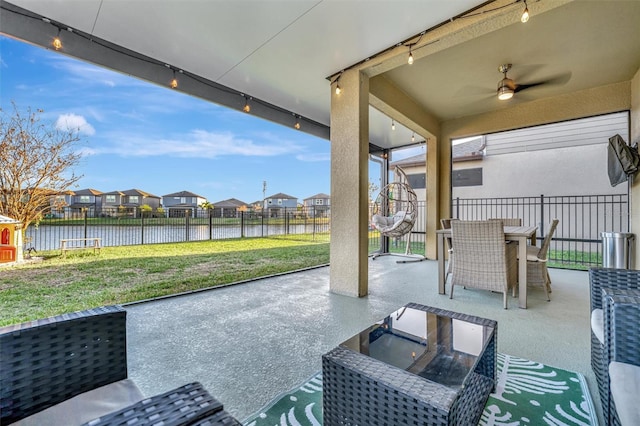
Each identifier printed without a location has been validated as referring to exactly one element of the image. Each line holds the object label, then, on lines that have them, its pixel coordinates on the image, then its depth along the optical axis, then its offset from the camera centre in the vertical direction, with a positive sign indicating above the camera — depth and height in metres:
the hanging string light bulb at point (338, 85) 3.47 +1.68
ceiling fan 3.66 +1.90
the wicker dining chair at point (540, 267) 3.20 -0.64
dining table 2.91 -0.48
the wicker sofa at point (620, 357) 0.84 -0.56
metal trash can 3.75 -0.48
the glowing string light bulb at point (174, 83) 3.28 +1.60
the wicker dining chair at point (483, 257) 2.92 -0.48
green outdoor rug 1.29 -0.98
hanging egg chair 5.95 +0.09
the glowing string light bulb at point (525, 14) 2.31 +1.73
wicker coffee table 0.85 -0.66
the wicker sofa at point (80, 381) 0.64 -0.51
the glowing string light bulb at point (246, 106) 4.04 +1.63
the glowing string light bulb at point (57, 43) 2.47 +1.57
